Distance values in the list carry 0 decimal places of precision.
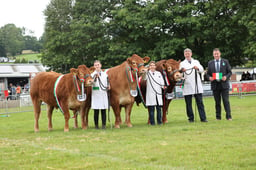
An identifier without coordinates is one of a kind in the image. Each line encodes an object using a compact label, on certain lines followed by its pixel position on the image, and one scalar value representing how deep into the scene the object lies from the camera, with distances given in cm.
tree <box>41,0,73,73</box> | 3900
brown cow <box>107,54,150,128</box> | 1229
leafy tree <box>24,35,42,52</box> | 17134
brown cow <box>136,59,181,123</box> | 1229
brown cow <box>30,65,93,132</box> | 1212
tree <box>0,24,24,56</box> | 14588
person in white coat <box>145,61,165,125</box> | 1255
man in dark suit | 1222
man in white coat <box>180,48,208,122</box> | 1235
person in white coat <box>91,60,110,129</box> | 1217
